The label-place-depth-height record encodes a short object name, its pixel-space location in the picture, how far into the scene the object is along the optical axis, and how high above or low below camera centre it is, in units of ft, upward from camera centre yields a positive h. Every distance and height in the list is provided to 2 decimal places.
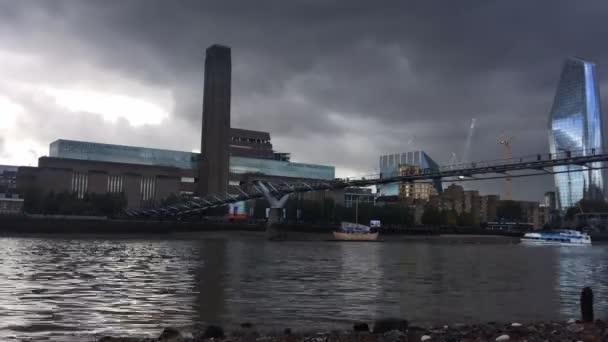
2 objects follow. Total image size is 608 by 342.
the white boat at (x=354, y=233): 560.20 -5.76
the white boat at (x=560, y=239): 552.29 -8.08
